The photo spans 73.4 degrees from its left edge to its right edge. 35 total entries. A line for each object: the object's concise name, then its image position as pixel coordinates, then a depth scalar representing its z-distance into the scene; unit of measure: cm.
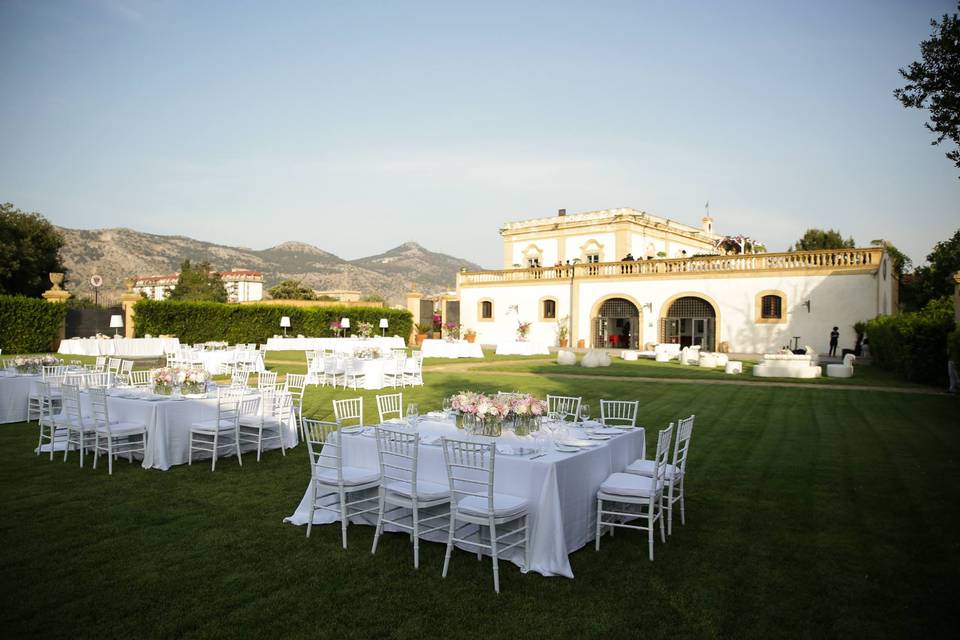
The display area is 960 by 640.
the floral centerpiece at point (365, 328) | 2782
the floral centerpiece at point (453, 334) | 2930
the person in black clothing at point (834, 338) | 2677
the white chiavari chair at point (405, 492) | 462
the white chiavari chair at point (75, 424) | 741
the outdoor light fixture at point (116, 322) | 2123
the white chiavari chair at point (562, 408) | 635
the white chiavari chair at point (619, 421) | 987
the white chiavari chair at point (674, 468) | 520
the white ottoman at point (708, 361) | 2236
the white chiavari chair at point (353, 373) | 1567
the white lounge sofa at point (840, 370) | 1814
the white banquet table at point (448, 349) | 2619
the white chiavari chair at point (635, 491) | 482
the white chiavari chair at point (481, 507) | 429
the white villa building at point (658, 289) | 2756
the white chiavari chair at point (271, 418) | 821
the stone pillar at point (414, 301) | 3853
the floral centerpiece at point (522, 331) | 3166
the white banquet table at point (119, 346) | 2244
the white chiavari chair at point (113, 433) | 719
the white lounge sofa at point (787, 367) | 1839
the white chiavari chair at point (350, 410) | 1085
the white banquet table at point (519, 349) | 2920
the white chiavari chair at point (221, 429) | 742
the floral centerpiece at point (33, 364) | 1095
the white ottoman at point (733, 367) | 1964
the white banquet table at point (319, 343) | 2592
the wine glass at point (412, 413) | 614
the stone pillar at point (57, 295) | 2528
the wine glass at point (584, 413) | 633
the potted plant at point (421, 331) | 3744
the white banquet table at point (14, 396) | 1048
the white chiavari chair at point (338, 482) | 504
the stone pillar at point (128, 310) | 2633
